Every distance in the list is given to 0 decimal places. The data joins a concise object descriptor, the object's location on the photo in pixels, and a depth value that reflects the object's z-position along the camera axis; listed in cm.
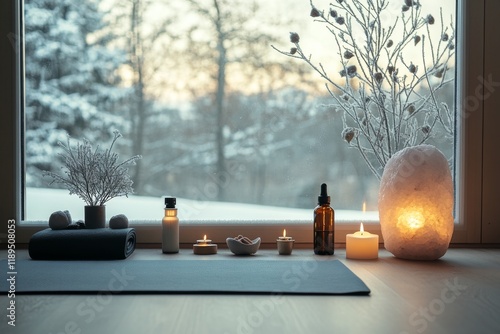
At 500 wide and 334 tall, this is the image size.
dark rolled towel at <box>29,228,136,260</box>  165
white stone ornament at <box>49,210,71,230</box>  178
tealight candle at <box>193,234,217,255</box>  177
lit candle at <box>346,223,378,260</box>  169
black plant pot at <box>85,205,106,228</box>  184
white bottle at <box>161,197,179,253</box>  179
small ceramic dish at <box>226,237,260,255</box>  174
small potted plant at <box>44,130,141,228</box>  185
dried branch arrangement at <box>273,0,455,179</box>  198
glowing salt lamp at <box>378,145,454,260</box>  167
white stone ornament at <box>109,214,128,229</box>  180
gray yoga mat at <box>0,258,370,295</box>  124
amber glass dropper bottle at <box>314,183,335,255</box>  177
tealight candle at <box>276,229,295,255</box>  177
